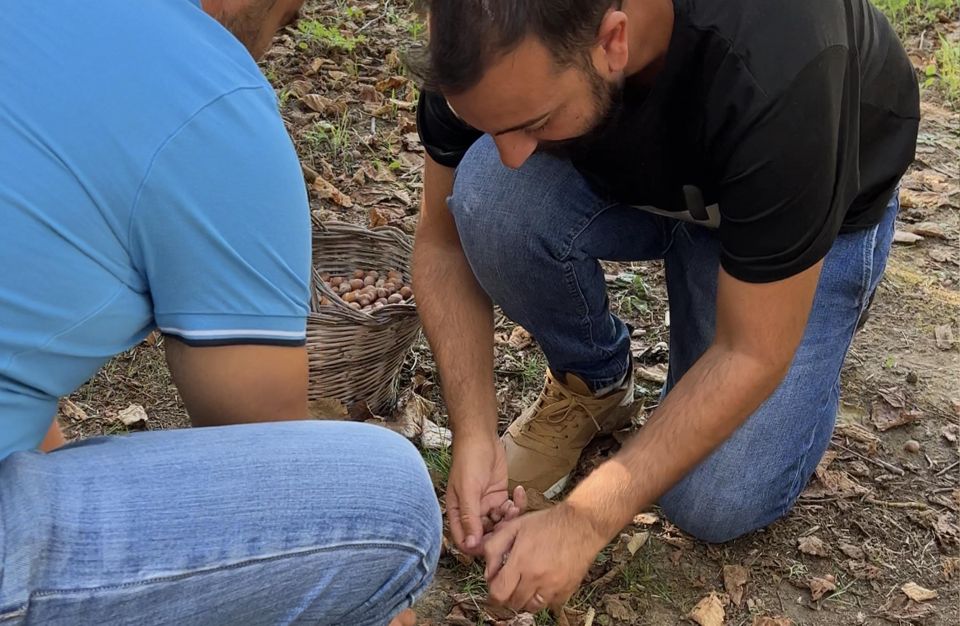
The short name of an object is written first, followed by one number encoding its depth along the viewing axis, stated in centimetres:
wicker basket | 252
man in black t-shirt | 175
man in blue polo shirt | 128
